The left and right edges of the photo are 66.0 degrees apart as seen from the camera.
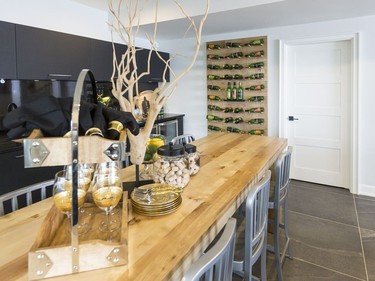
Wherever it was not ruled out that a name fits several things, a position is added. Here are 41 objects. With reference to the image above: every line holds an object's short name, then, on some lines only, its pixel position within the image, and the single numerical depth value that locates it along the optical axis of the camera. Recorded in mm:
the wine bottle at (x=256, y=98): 4410
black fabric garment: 811
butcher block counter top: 803
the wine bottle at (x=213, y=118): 4851
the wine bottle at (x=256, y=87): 4379
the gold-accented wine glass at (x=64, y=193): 927
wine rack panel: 4371
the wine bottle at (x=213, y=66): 4664
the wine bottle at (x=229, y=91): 4633
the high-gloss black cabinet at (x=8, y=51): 2725
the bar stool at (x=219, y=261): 729
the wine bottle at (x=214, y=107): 4801
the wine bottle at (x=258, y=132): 4480
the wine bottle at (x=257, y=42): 4266
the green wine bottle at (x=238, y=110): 4599
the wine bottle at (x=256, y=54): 4293
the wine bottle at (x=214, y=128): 4863
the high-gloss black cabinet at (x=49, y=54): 2902
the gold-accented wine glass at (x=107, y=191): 1005
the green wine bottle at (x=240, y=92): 4547
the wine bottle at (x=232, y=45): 4449
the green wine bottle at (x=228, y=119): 4705
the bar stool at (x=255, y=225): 1305
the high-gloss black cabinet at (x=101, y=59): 3648
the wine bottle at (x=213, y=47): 4625
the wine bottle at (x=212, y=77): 4703
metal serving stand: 761
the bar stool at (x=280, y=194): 1909
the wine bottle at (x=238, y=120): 4632
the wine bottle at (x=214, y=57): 4642
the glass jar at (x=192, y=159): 1615
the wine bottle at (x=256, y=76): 4344
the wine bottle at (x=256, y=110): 4445
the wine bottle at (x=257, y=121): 4469
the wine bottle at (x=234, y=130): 4684
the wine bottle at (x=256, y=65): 4315
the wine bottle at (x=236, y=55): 4461
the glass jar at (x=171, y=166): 1426
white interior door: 3912
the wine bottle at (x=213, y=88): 4734
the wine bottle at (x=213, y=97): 4756
